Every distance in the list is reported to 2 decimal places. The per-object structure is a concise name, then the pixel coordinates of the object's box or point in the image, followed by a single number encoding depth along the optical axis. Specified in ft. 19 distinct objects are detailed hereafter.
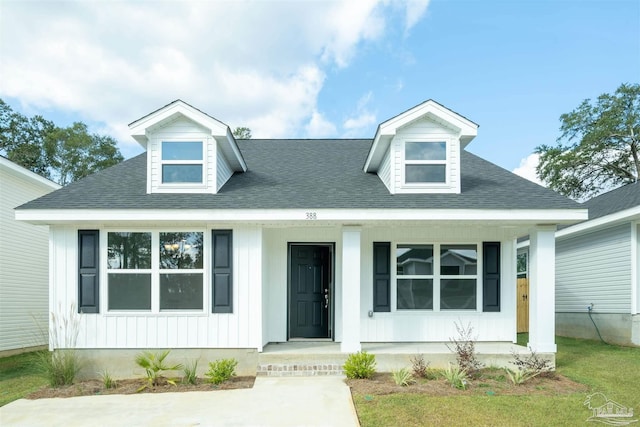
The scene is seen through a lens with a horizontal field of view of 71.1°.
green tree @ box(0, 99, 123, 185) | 90.89
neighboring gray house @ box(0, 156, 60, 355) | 36.52
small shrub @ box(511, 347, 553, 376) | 24.52
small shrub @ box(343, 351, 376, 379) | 24.26
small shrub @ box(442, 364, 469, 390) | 22.63
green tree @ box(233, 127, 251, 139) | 93.91
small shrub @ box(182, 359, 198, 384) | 24.85
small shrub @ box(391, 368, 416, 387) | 22.87
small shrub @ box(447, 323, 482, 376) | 24.57
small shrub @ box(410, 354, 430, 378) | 24.67
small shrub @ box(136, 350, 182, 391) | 24.52
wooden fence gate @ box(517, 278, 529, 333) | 46.98
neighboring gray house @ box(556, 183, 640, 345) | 35.17
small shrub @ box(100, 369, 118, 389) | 24.49
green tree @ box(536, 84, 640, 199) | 79.00
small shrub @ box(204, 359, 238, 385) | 24.45
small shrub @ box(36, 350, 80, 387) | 24.81
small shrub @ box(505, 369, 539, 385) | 23.44
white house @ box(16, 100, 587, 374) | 26.58
